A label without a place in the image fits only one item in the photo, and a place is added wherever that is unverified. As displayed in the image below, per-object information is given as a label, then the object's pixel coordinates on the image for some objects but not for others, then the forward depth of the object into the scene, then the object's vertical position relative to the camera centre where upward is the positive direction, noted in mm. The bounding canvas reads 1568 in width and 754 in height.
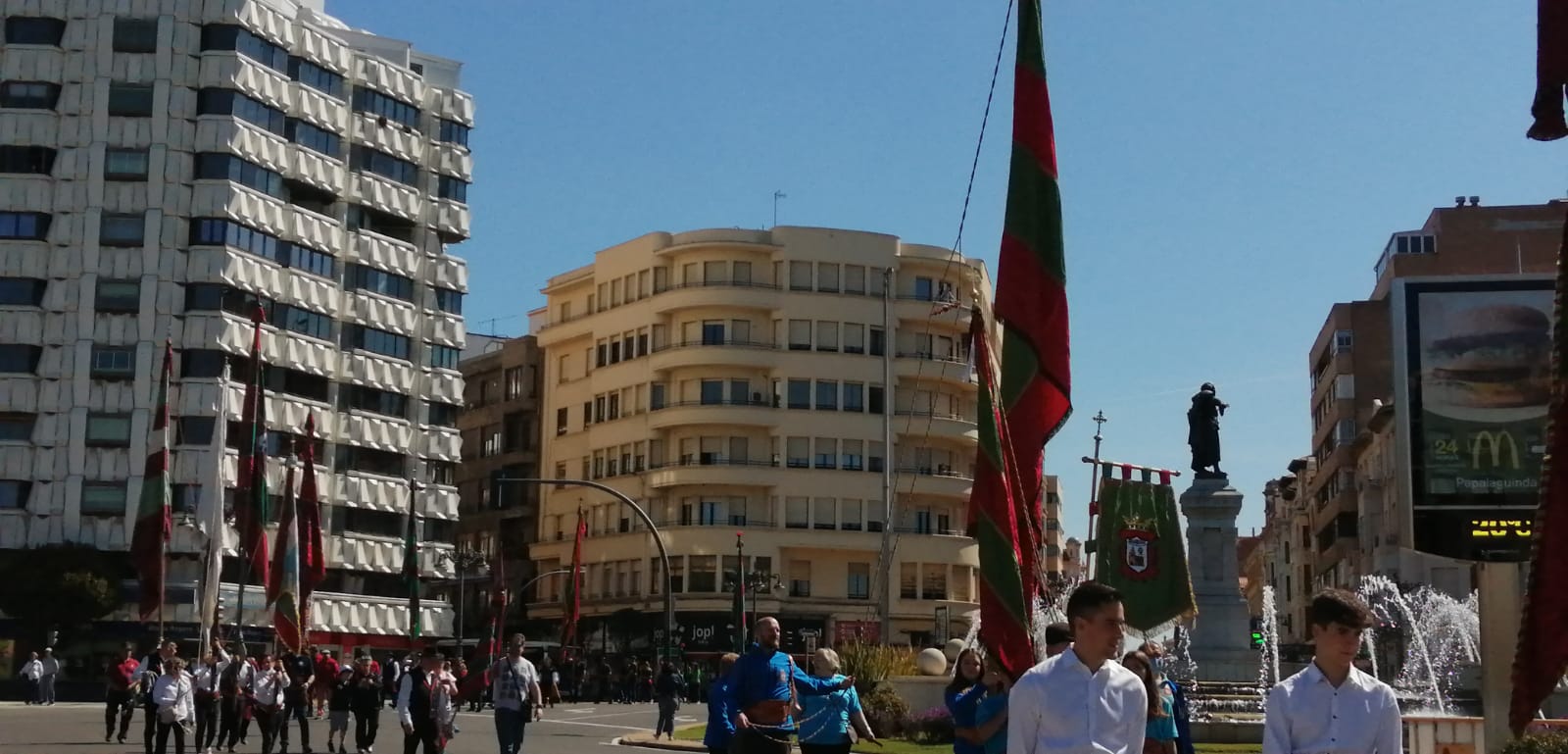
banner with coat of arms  41844 +2207
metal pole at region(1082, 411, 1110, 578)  68762 +6027
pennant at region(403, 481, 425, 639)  59669 +2281
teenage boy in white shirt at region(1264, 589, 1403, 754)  6340 -148
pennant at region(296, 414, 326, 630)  43094 +2254
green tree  63906 +1309
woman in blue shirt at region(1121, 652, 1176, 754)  10062 -369
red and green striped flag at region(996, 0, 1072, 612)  9656 +1681
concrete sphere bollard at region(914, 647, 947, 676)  38562 -303
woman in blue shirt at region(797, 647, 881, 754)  13859 -527
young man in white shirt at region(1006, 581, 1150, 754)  6172 -138
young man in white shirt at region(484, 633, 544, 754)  20562 -595
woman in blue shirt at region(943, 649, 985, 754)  11484 -308
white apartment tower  68188 +13542
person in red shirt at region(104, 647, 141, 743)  31203 -958
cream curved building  84625 +9366
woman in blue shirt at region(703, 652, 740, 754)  14539 -588
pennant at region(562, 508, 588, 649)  67688 +1566
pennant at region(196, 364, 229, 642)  39469 +1964
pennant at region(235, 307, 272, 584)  36844 +3087
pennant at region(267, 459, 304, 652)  37000 +1083
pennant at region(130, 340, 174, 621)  35188 +2028
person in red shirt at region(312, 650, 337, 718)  40241 -876
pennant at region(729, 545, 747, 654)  45838 +648
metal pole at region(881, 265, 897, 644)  51906 +6191
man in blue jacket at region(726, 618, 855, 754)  13562 -379
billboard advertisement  40469 +5646
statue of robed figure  42656 +4693
